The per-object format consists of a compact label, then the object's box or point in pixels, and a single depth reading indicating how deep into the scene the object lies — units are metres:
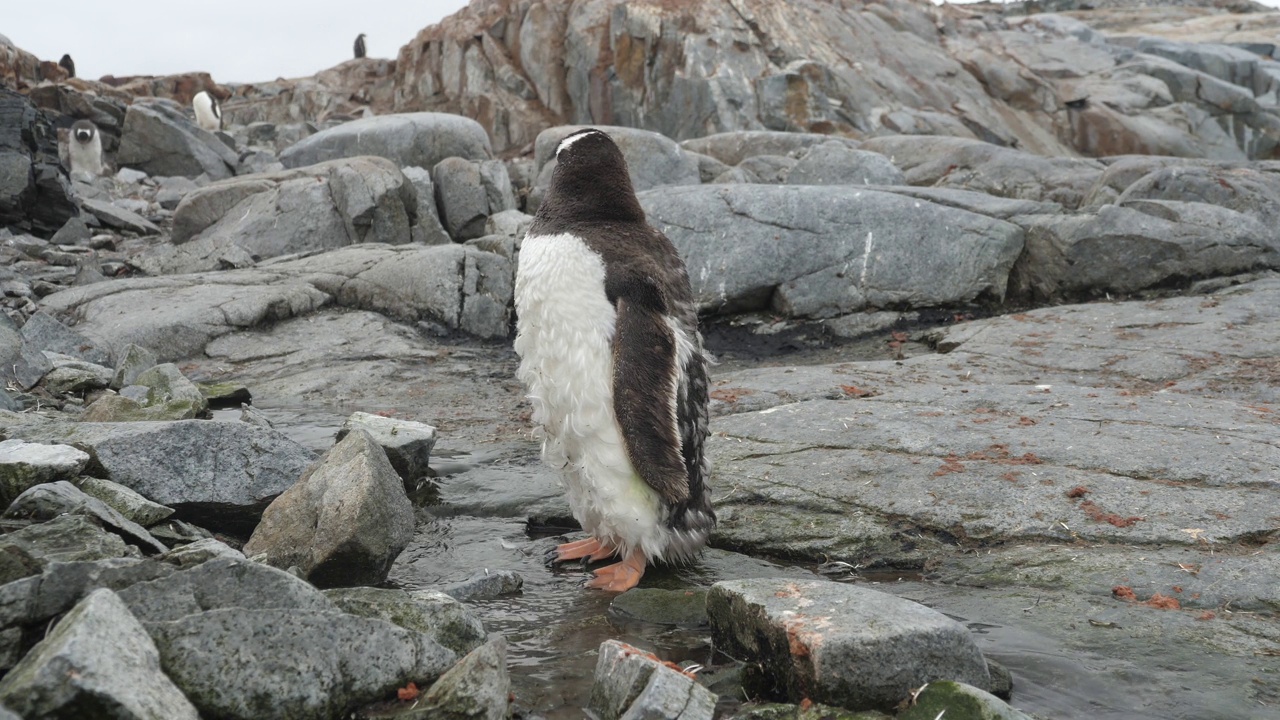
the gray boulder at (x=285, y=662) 2.53
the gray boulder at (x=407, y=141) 16.06
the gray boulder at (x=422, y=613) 3.08
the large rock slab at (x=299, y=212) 11.73
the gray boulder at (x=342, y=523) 3.83
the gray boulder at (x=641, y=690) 2.69
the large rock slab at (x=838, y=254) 9.70
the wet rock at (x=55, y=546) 2.84
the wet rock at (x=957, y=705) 2.68
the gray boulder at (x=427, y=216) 12.70
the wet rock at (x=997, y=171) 13.54
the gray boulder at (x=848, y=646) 2.86
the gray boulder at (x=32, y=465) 3.66
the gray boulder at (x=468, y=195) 13.38
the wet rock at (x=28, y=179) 12.54
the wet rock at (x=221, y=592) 2.68
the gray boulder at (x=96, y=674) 2.11
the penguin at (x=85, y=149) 18.72
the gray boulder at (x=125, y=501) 3.82
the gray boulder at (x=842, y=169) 13.66
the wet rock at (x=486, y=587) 3.87
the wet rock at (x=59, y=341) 7.94
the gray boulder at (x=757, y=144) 16.69
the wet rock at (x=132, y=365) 7.09
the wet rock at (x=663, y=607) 3.74
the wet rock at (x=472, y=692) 2.72
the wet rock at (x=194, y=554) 3.05
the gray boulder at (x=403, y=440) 5.17
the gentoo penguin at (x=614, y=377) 4.04
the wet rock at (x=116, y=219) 13.51
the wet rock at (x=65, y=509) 3.36
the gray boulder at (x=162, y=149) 19.34
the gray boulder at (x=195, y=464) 4.18
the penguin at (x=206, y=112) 27.94
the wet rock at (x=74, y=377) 6.93
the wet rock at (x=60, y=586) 2.61
